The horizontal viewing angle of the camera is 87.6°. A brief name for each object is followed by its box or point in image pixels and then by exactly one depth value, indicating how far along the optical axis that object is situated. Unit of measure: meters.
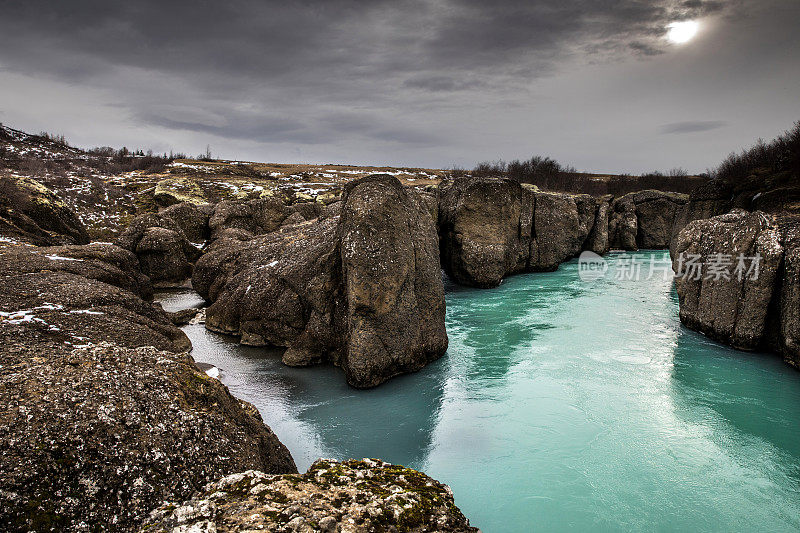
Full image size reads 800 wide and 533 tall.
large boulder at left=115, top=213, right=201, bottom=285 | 16.16
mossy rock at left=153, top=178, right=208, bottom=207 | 28.52
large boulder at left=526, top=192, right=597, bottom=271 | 22.31
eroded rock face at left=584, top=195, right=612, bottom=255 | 29.41
